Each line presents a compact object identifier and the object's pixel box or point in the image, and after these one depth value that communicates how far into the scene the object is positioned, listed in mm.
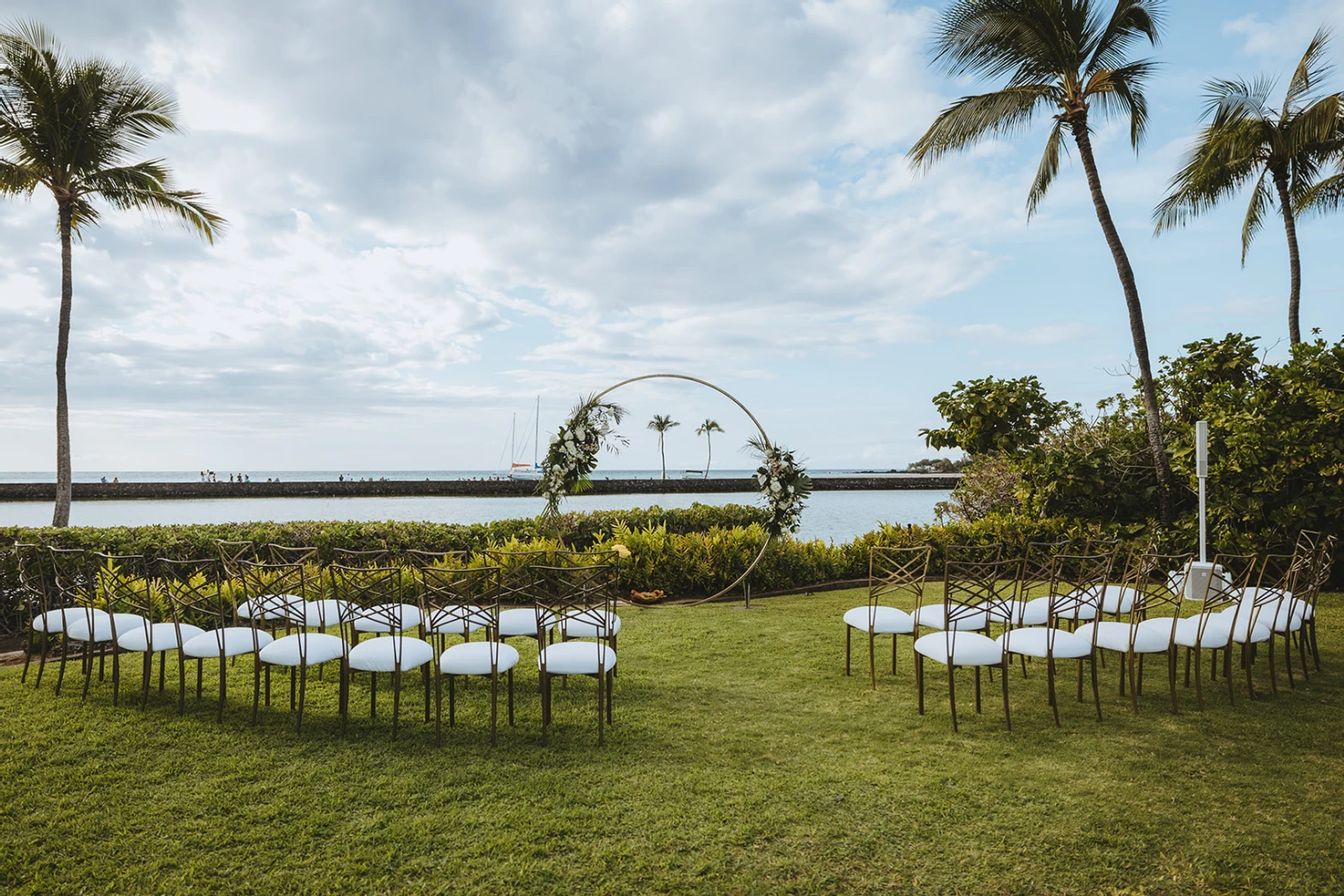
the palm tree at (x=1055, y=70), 8578
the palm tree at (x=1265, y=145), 10406
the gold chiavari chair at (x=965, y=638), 3727
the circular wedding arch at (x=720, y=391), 7594
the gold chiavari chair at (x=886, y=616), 4492
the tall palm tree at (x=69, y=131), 9773
